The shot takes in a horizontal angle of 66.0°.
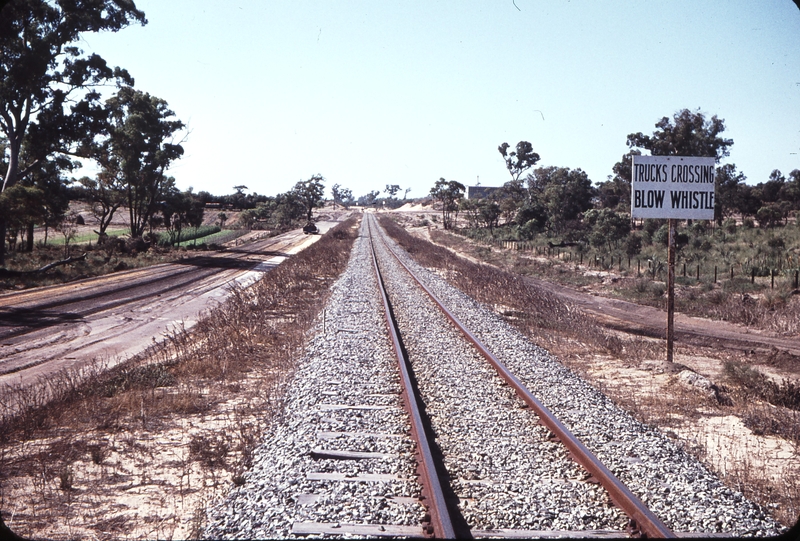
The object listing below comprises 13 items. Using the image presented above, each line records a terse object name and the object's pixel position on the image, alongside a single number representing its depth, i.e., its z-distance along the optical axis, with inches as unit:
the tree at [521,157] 3526.1
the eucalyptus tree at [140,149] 1571.1
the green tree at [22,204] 973.8
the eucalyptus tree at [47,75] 1052.5
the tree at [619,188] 2224.4
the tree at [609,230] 1685.5
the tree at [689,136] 1990.7
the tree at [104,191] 1759.4
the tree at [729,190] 2287.2
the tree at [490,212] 2957.7
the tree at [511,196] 3073.3
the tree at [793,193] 2284.2
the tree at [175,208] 1987.0
